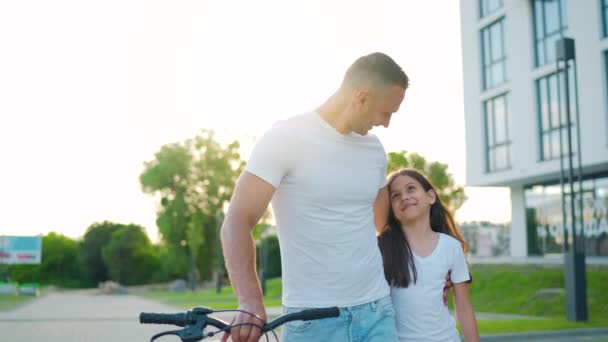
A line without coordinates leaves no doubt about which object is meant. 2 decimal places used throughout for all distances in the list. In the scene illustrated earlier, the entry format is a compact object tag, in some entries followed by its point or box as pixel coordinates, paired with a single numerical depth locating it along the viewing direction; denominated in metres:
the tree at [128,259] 89.56
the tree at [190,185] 63.94
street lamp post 14.94
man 2.98
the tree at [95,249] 93.44
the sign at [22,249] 62.94
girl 3.81
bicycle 2.43
